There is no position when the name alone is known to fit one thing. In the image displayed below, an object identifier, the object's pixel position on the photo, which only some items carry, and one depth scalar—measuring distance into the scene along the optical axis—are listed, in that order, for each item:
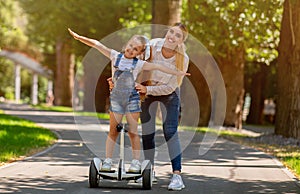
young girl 8.88
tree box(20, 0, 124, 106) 38.75
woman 9.10
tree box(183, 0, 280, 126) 25.36
